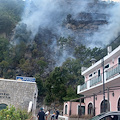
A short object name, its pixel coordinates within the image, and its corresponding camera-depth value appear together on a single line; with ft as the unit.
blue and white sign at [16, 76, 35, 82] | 80.45
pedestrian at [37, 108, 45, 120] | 27.87
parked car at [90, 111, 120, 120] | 19.71
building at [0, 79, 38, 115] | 69.72
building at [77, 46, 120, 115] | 49.29
